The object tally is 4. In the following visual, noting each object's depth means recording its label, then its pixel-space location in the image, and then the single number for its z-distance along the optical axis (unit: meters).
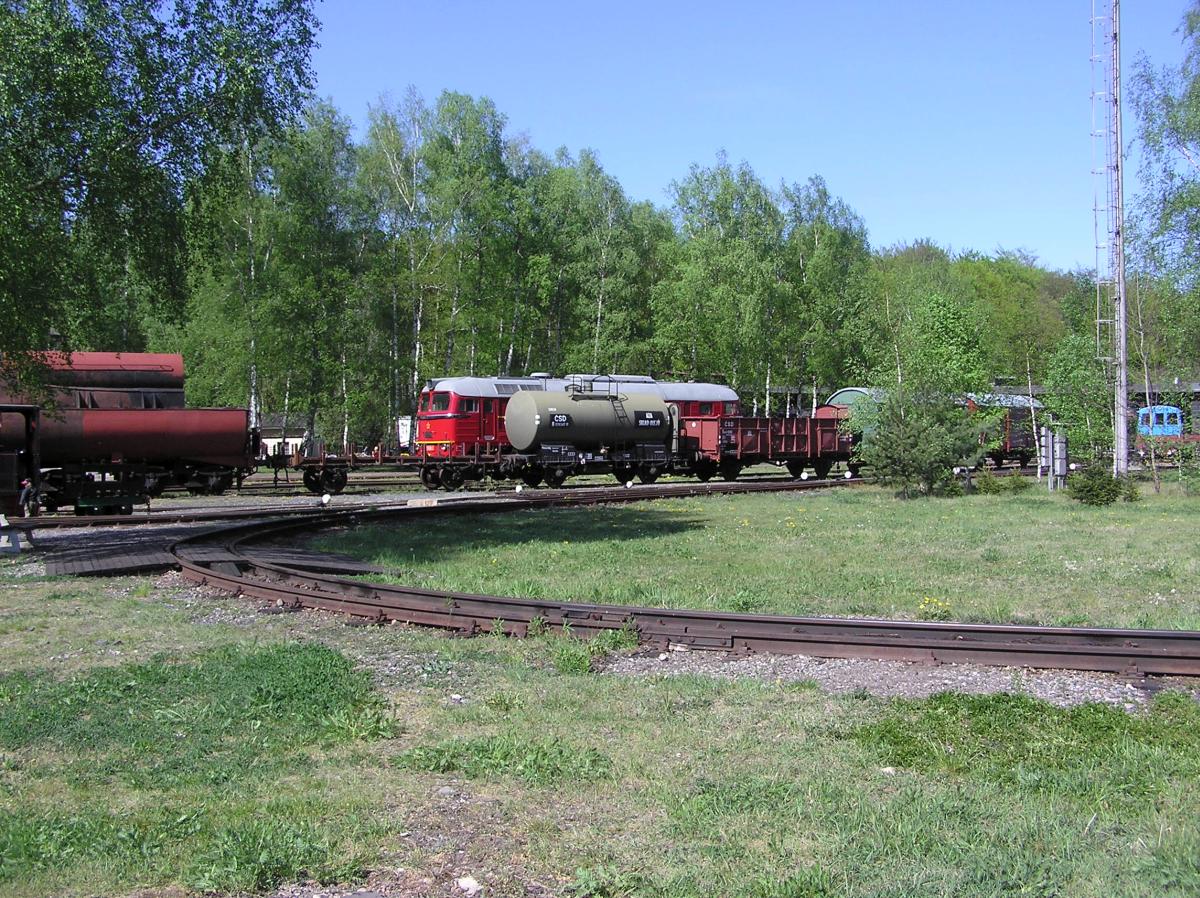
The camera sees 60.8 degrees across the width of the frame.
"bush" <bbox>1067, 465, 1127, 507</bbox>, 24.89
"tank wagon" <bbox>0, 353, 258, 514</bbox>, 23.83
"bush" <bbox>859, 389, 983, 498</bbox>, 26.83
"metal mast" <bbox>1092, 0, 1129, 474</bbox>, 31.77
